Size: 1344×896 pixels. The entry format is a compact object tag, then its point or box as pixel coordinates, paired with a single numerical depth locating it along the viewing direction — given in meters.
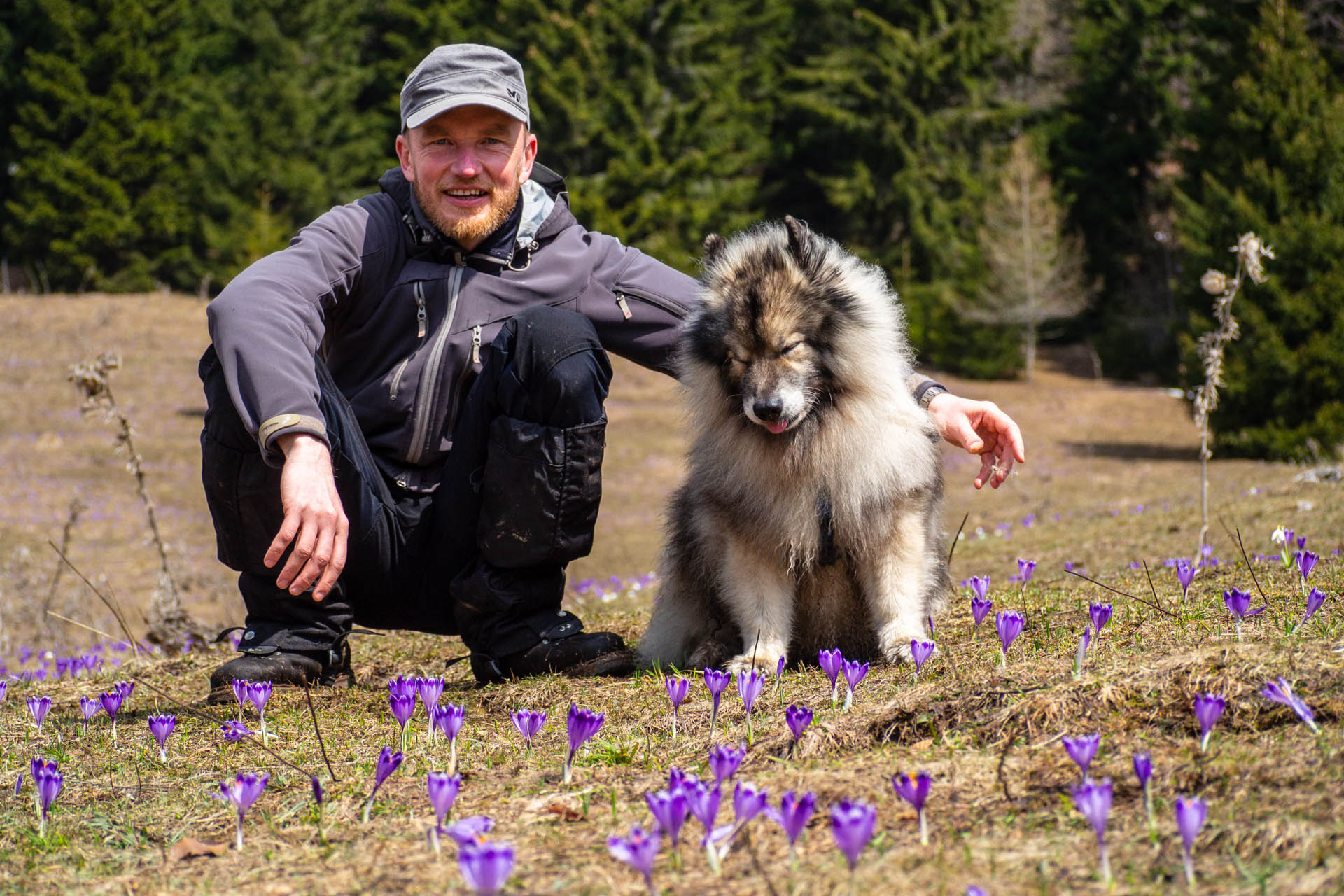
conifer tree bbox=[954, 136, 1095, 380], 28.78
